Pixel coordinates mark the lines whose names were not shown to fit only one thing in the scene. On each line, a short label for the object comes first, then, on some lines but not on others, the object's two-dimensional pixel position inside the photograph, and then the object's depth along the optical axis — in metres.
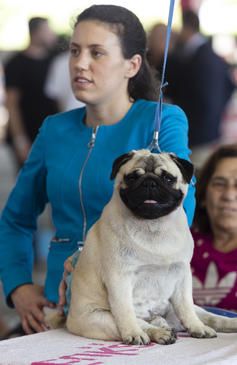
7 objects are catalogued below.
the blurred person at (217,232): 5.85
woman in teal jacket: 4.90
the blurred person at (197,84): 12.99
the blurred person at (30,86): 13.70
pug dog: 4.06
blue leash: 4.60
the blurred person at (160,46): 12.97
